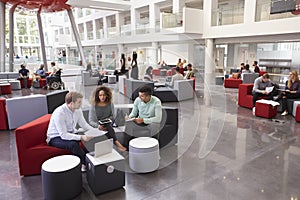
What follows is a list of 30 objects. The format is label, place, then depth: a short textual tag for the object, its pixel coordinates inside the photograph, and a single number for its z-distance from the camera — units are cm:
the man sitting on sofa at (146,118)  340
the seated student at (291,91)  582
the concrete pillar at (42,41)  1591
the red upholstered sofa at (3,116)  475
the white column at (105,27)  2215
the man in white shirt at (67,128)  286
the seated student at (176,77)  775
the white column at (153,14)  1684
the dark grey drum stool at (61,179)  238
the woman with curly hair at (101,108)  337
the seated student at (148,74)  848
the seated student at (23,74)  1042
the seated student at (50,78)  986
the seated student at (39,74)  1044
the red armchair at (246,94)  650
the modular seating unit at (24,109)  473
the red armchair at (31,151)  289
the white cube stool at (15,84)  987
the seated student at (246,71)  1057
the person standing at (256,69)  1092
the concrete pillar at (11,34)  1441
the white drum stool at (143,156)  297
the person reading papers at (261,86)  605
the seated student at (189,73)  896
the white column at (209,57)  1438
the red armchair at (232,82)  1030
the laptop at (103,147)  266
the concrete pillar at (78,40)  1659
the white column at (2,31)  1357
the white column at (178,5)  1502
